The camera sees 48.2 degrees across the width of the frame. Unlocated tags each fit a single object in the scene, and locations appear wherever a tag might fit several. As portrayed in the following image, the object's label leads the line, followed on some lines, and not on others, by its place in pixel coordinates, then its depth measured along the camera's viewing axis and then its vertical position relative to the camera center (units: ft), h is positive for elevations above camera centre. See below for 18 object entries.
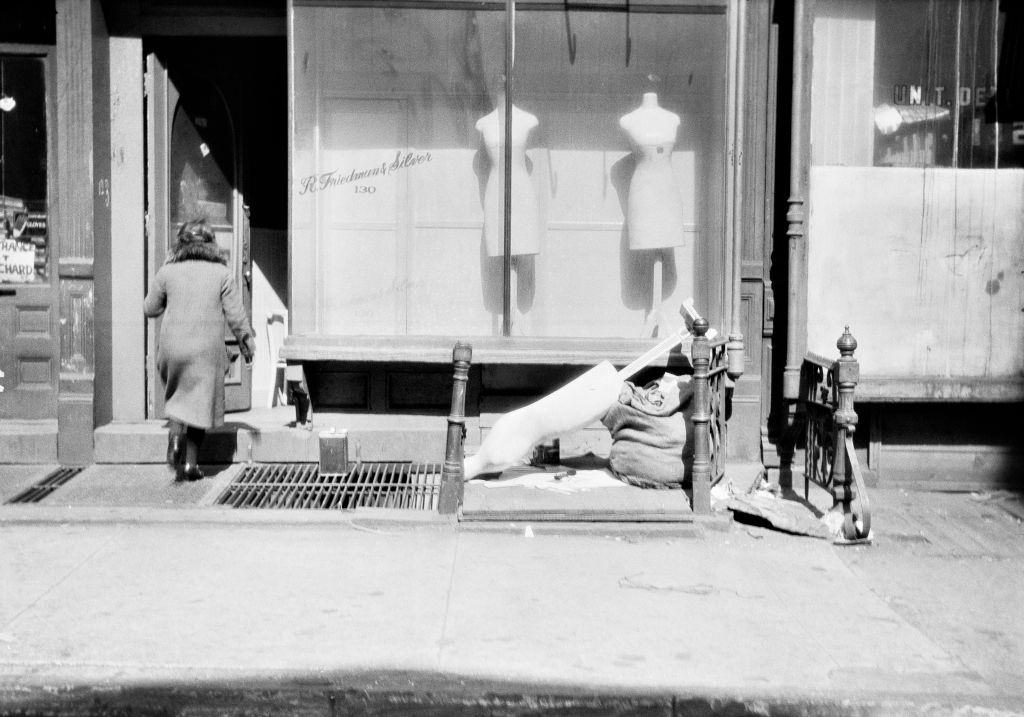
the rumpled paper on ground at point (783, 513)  23.91 -4.37
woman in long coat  26.63 -0.71
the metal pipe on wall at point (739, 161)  28.04 +3.60
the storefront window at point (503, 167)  29.07 +3.58
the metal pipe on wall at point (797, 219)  27.76 +2.16
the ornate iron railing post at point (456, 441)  24.30 -2.87
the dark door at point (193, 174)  30.12 +3.58
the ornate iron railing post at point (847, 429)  23.45 -2.49
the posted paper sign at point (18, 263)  29.40 +1.05
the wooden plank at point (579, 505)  23.84 -4.19
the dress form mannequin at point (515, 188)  29.01 +3.01
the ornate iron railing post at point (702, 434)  24.08 -2.69
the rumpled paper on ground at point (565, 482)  25.58 -3.98
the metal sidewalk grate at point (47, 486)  25.48 -4.22
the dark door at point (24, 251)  29.17 +1.33
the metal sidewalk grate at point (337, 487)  25.57 -4.26
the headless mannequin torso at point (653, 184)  28.99 +3.13
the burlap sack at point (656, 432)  25.50 -2.79
